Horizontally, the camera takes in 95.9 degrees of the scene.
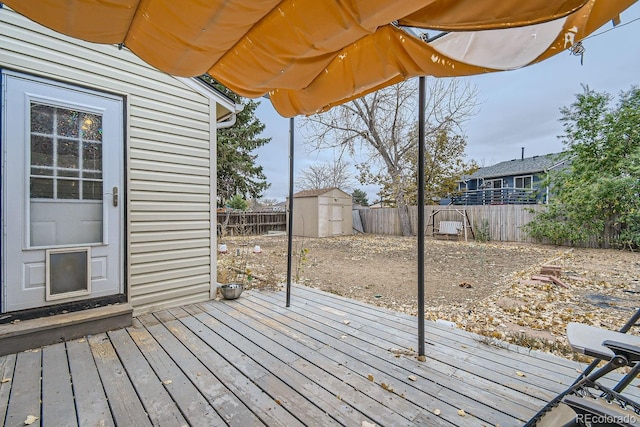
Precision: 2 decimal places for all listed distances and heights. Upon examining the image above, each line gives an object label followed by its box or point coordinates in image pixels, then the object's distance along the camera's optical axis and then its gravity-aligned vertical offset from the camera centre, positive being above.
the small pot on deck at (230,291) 3.20 -0.90
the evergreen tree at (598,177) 7.14 +0.98
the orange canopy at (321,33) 1.13 +0.81
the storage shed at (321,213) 11.88 -0.08
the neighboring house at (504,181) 14.61 +1.88
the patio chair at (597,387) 0.76 -0.58
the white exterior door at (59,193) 2.11 +0.13
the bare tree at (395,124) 11.07 +3.62
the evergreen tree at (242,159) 12.51 +2.28
